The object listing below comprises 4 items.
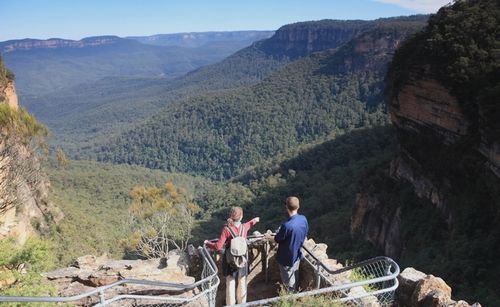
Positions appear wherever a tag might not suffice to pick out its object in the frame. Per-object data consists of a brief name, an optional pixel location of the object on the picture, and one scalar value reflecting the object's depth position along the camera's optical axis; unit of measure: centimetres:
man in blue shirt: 761
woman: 757
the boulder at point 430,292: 716
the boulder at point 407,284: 799
